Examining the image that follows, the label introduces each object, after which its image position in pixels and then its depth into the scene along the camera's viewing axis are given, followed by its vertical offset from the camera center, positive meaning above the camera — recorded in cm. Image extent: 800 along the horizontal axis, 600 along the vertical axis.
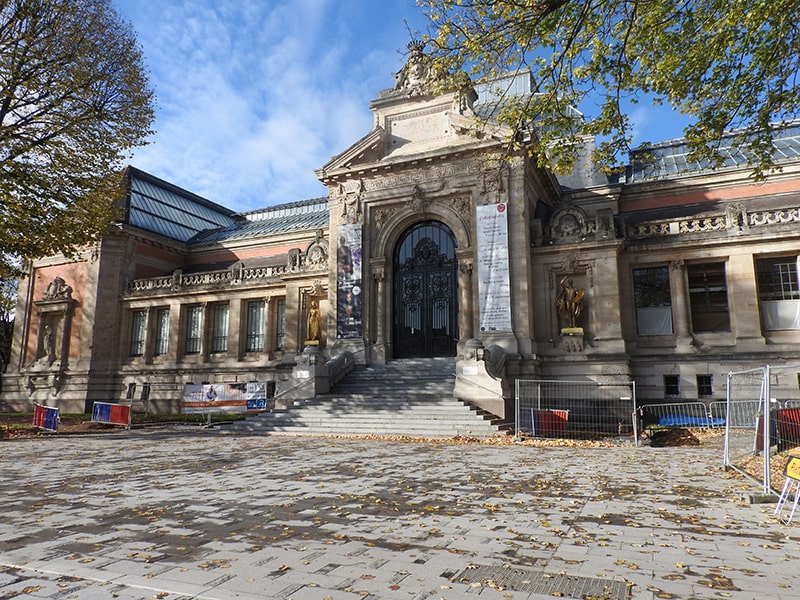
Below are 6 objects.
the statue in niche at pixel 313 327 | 2614 +199
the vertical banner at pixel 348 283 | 2477 +398
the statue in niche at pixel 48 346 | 3183 +126
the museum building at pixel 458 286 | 2111 +391
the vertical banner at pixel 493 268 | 2208 +419
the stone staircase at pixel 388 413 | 1648 -152
